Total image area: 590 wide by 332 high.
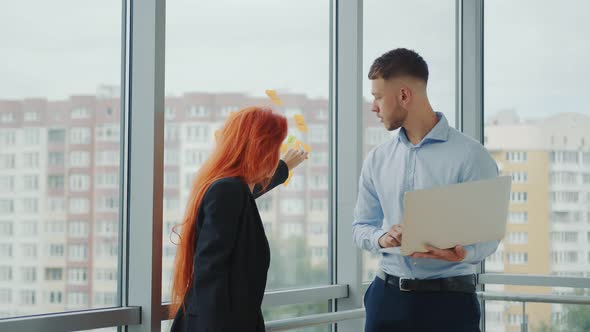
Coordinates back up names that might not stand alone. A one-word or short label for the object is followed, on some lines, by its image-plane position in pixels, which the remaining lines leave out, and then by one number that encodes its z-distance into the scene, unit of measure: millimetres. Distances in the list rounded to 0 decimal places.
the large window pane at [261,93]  3059
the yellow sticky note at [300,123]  3711
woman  2242
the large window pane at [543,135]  4246
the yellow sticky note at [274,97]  3555
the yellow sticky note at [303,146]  3691
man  2650
